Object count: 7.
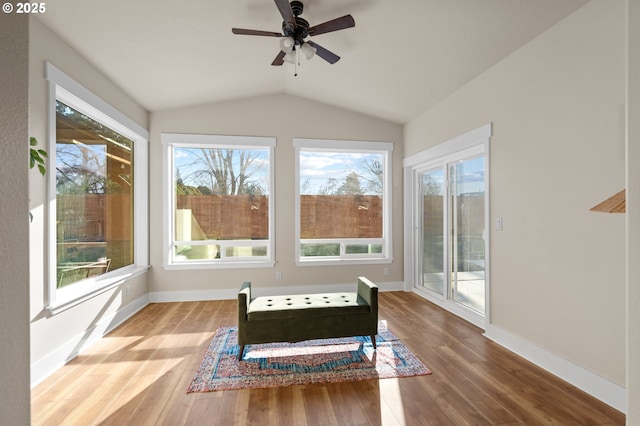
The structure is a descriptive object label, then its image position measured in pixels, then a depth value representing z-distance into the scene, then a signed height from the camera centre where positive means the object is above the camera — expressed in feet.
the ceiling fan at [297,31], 7.82 +4.87
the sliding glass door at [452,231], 12.10 -0.77
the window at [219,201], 15.51 +0.70
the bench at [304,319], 9.03 -3.09
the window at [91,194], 9.14 +0.77
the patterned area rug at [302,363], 8.05 -4.25
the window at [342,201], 16.53 +0.70
